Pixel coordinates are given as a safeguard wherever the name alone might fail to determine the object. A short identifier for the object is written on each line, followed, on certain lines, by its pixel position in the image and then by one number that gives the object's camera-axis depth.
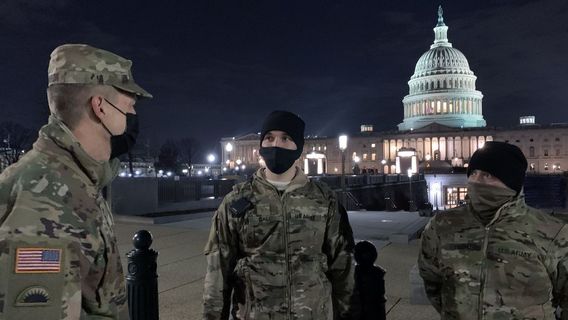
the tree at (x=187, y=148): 114.75
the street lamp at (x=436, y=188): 79.68
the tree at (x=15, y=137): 67.50
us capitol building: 121.31
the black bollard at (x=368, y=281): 4.39
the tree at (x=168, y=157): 91.45
